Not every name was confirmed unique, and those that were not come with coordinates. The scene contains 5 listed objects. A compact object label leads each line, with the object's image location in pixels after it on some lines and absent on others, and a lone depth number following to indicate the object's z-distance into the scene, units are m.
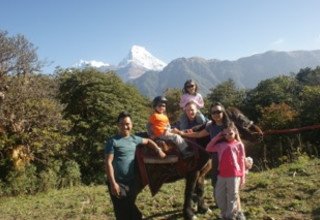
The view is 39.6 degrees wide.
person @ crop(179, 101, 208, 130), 7.62
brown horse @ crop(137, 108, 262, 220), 6.74
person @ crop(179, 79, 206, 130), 8.26
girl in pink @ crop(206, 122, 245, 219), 6.43
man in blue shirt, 5.95
